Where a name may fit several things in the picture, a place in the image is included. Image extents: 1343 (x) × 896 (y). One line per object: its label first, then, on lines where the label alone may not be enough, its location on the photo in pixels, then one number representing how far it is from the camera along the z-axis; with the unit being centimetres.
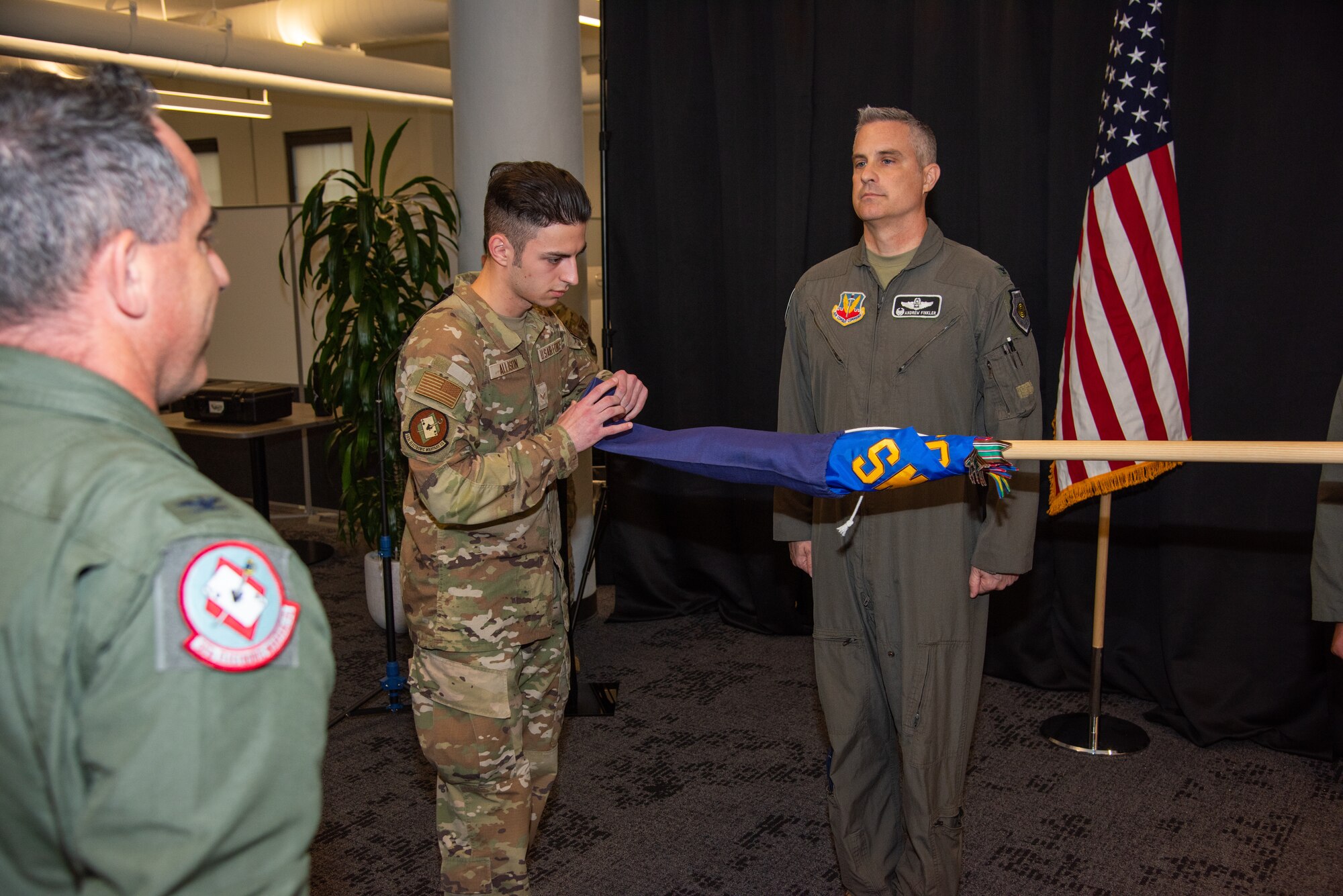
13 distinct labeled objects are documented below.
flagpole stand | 324
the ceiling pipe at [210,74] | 466
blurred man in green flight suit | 75
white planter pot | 429
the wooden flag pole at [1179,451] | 168
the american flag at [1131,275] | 301
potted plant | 419
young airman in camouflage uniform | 200
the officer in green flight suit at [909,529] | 219
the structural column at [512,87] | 396
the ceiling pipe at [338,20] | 572
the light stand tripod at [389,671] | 349
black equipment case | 524
